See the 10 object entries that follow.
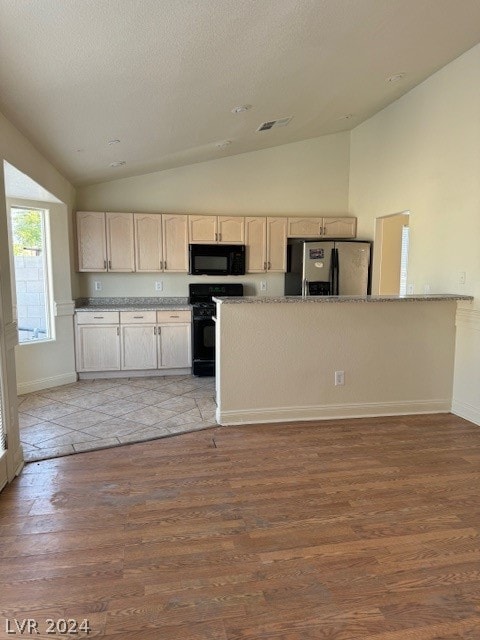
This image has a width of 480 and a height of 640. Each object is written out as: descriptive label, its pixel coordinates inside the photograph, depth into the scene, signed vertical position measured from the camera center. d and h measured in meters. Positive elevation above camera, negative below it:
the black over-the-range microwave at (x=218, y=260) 5.35 +0.20
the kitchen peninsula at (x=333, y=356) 3.49 -0.75
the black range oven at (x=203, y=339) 5.16 -0.85
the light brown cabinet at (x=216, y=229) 5.29 +0.61
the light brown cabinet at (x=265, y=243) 5.43 +0.44
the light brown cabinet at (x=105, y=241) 5.04 +0.43
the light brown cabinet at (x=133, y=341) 4.99 -0.85
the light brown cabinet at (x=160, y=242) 5.17 +0.43
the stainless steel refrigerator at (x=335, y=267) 5.20 +0.10
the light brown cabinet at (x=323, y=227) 5.52 +0.67
